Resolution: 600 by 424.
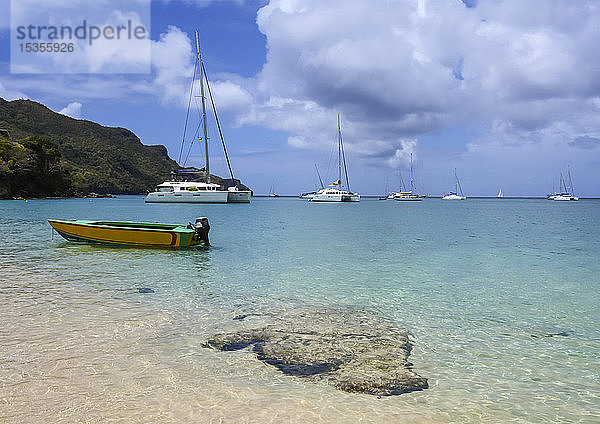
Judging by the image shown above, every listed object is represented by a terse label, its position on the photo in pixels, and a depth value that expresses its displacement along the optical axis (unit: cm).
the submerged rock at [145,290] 1041
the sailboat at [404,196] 15162
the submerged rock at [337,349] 528
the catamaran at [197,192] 6981
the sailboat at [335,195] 9194
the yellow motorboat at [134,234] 1783
